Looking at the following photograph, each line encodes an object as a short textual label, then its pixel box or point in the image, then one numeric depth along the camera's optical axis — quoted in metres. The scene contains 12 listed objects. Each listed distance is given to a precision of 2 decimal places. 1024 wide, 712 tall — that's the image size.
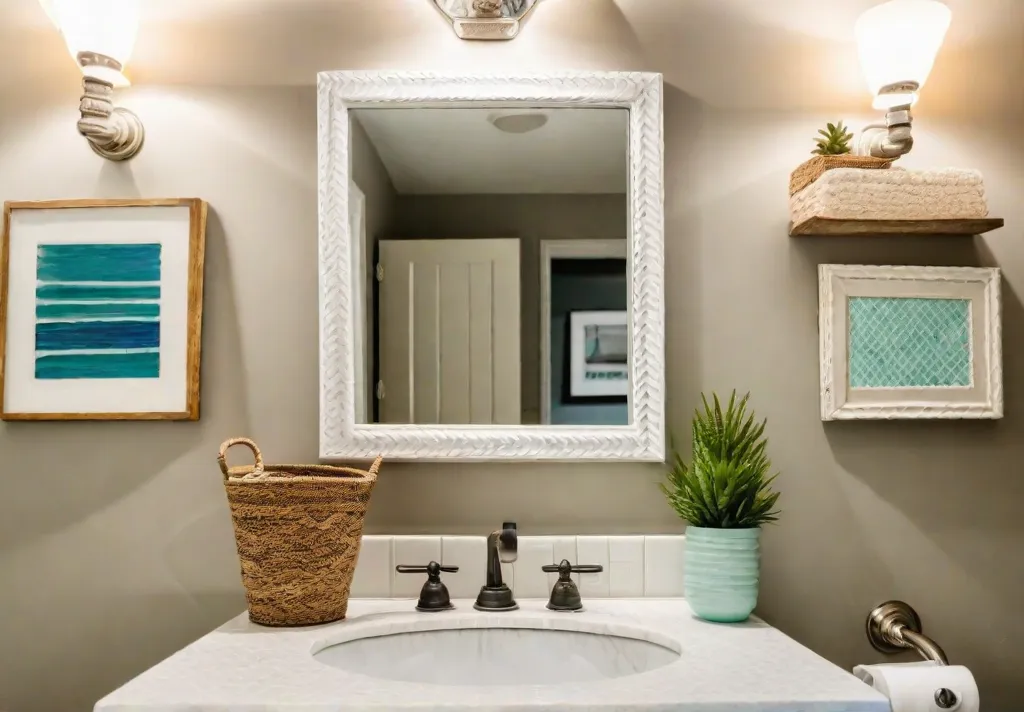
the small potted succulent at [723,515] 1.31
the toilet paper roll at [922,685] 1.18
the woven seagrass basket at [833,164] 1.45
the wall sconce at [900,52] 1.41
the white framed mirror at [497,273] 1.52
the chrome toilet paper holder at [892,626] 1.48
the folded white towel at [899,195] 1.41
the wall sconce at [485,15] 1.54
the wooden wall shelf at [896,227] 1.45
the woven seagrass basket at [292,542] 1.28
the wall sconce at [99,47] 1.42
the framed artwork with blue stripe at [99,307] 1.54
